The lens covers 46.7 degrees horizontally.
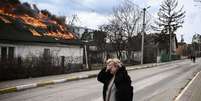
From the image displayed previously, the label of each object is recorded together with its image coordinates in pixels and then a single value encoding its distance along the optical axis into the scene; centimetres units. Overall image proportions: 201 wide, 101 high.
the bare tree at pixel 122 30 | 3198
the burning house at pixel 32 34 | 1720
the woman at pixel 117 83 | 343
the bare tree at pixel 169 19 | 5620
